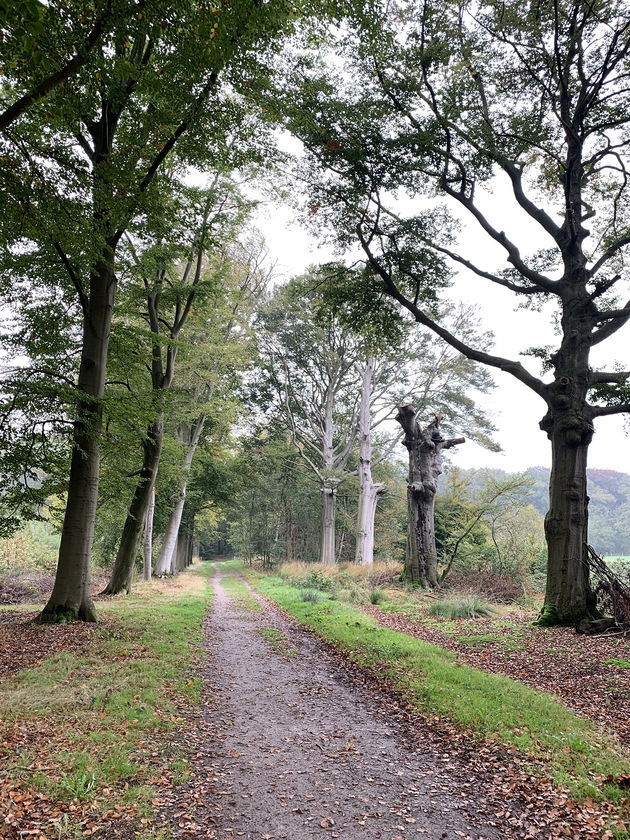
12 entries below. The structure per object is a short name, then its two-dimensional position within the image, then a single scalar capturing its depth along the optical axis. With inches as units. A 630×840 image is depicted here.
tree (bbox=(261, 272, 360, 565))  876.6
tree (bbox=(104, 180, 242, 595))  503.8
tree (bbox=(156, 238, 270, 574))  746.8
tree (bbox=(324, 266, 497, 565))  805.9
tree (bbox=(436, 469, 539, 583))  669.9
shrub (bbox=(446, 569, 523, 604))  579.5
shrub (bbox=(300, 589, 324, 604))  529.7
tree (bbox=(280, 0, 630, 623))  375.2
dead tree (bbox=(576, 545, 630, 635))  335.3
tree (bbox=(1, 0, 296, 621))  232.1
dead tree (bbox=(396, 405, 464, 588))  626.5
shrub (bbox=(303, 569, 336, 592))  660.2
